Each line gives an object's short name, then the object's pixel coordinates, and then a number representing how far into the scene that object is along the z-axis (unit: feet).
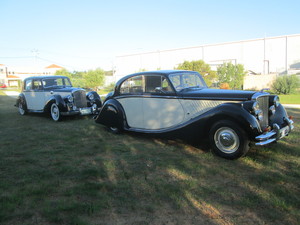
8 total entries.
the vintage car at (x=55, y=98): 29.14
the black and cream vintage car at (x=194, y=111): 13.76
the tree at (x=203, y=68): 107.14
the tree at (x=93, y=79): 126.62
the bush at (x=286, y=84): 79.46
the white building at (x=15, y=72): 272.10
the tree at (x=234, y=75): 107.55
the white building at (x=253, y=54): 141.08
